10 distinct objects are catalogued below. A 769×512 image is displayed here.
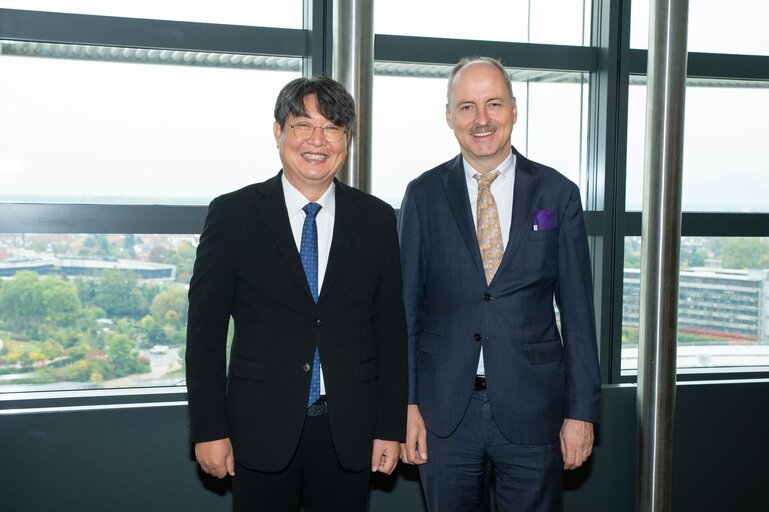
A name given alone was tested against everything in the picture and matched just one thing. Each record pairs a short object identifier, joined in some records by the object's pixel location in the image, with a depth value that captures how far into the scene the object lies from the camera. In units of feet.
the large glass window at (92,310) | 10.05
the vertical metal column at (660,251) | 10.93
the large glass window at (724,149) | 12.64
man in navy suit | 7.29
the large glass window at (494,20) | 11.38
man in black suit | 6.53
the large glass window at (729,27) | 12.60
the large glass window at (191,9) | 9.98
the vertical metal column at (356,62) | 9.91
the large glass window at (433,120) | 11.49
